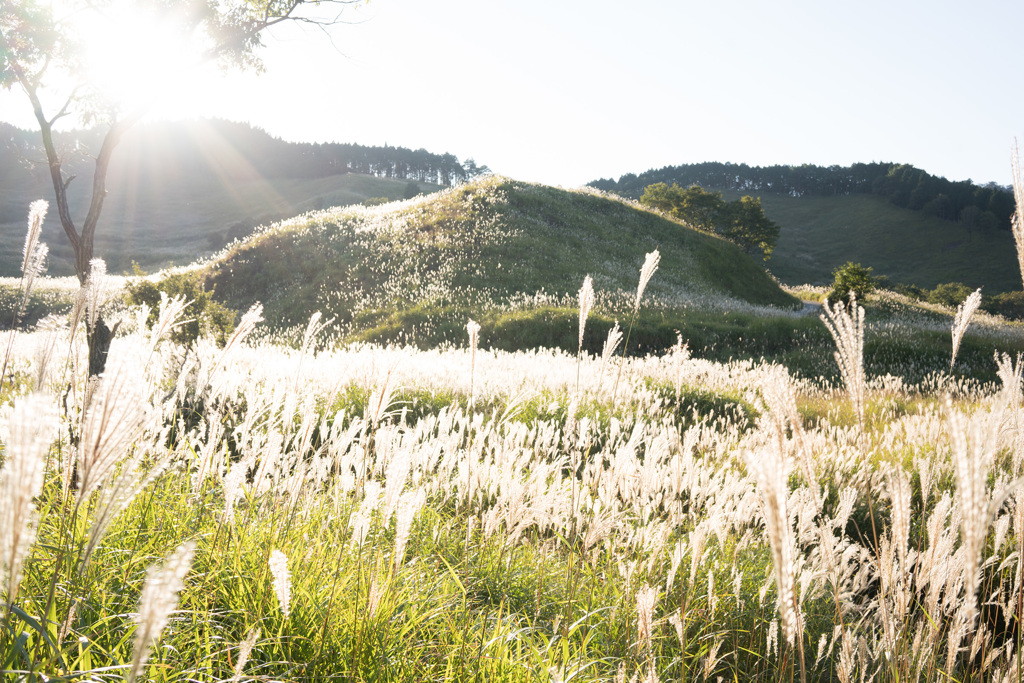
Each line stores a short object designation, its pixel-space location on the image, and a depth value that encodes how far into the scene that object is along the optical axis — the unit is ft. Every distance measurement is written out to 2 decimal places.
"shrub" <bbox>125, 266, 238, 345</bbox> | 36.31
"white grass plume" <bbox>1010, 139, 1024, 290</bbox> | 5.70
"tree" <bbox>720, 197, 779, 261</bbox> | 188.96
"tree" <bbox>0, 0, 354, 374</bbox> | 19.65
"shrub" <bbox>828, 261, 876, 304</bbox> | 98.37
